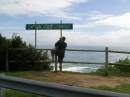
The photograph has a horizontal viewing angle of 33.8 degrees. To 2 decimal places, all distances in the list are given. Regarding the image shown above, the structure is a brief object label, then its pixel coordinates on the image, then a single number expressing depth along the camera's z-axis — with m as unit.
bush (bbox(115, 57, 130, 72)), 10.31
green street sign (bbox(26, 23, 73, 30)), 10.91
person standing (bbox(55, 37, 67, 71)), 10.79
